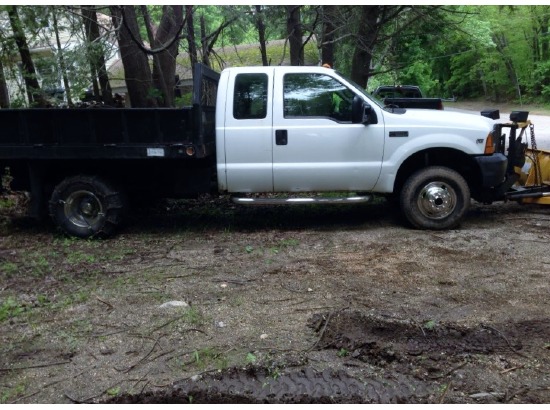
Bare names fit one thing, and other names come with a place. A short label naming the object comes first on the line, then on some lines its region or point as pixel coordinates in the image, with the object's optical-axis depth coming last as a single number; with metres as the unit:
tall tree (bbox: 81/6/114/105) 9.09
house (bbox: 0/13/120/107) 9.20
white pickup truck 6.42
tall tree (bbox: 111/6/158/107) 9.60
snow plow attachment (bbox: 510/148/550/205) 7.28
